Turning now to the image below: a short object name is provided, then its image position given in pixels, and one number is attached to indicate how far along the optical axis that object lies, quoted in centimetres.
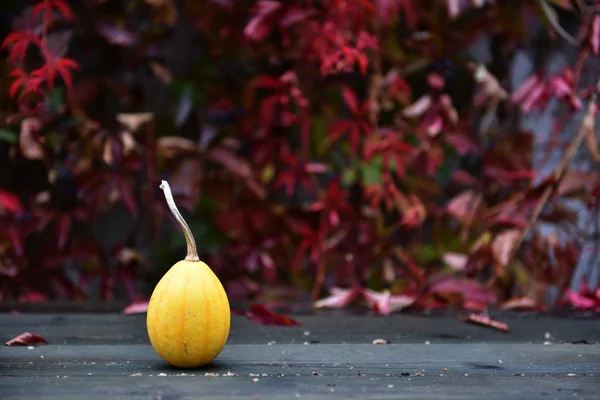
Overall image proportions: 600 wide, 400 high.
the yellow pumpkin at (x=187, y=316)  268
